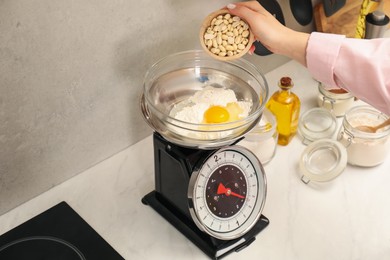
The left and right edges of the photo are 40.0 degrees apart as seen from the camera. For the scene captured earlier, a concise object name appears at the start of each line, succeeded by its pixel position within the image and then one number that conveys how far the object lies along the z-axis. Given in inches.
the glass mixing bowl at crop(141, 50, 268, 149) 45.6
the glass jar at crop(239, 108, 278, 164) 57.2
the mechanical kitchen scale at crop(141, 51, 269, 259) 46.4
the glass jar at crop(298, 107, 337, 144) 62.3
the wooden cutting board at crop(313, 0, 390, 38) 69.5
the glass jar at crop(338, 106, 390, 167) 57.7
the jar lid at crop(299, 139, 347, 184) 56.6
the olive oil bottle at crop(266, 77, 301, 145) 59.5
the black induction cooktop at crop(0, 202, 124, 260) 49.1
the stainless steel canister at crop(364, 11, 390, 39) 62.7
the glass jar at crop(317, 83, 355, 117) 64.6
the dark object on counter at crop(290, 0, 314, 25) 68.4
